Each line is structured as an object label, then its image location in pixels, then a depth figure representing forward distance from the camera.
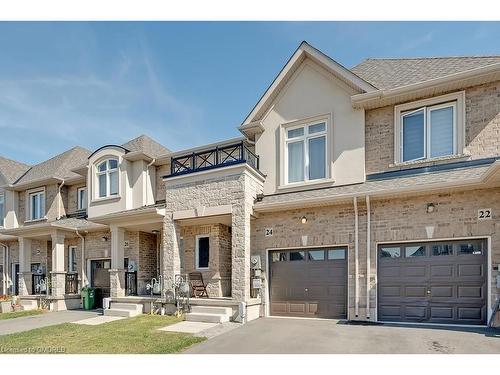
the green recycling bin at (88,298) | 15.36
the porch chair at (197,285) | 13.11
